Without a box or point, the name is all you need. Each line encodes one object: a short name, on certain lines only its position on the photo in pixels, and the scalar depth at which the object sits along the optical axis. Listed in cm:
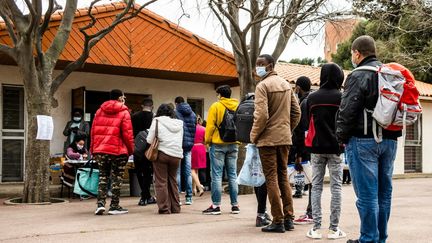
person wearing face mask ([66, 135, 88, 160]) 1154
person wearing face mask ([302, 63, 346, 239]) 598
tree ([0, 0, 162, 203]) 984
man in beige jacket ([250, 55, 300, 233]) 618
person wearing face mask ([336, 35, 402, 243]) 479
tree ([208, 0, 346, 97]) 1102
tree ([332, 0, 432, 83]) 1811
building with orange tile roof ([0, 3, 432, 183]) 1255
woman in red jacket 821
